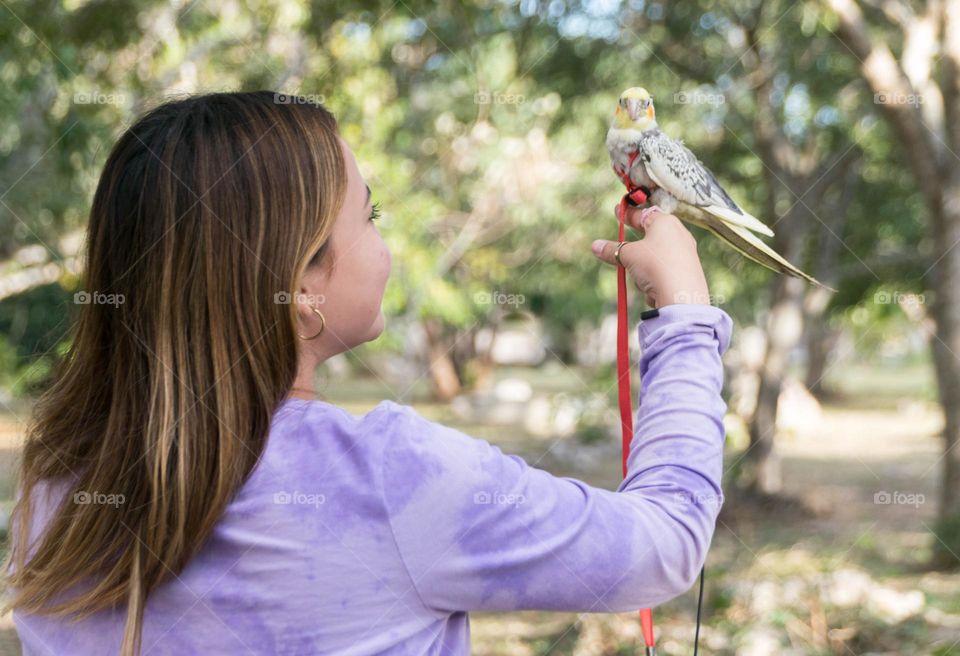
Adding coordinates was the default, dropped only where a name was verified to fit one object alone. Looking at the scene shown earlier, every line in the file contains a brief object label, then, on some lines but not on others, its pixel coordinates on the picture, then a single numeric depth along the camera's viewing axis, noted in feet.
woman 3.23
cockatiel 4.50
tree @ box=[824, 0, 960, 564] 16.92
